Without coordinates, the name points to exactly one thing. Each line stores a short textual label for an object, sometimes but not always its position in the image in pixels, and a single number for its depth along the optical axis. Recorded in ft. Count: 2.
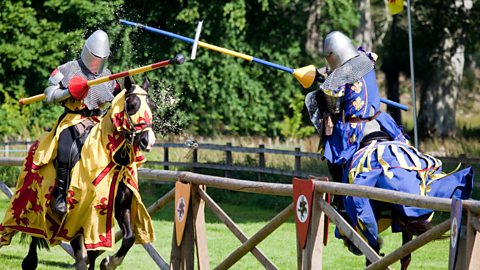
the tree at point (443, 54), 154.70
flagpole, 65.34
